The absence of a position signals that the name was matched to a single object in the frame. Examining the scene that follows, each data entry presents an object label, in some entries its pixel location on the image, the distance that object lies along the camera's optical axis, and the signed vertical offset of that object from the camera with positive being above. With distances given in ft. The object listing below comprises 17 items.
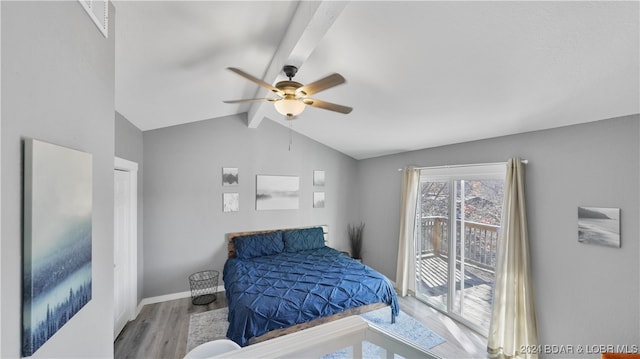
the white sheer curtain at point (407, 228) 12.46 -2.48
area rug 9.11 -5.79
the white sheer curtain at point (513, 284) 7.86 -3.36
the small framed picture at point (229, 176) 13.30 +0.12
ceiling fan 5.72 +2.14
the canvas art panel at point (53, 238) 2.43 -0.68
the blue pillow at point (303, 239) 13.87 -3.41
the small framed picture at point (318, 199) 15.60 -1.29
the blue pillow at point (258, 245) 12.69 -3.45
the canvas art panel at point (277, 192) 14.08 -0.77
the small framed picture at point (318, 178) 15.65 +0.05
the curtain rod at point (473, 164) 8.12 +0.57
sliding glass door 9.56 -2.57
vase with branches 16.07 -3.91
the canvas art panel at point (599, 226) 6.25 -1.18
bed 7.67 -3.93
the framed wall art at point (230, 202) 13.28 -1.25
